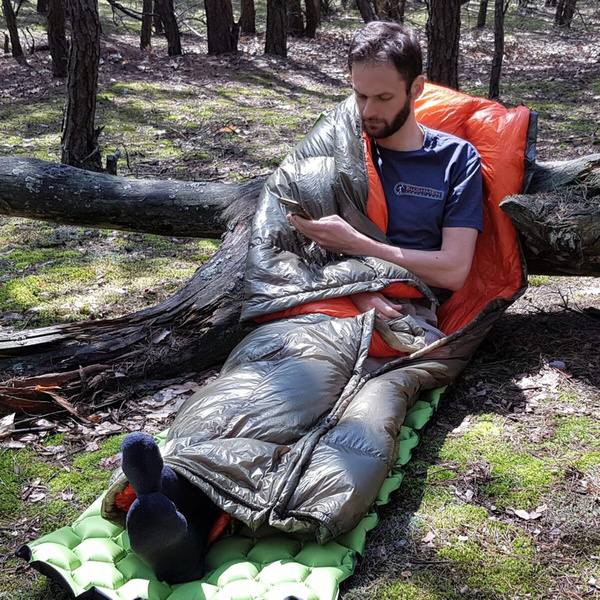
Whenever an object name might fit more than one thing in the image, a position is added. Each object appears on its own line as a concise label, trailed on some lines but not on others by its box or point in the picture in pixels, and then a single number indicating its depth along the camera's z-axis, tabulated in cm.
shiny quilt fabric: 238
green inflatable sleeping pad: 222
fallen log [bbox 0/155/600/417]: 353
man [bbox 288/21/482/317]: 331
